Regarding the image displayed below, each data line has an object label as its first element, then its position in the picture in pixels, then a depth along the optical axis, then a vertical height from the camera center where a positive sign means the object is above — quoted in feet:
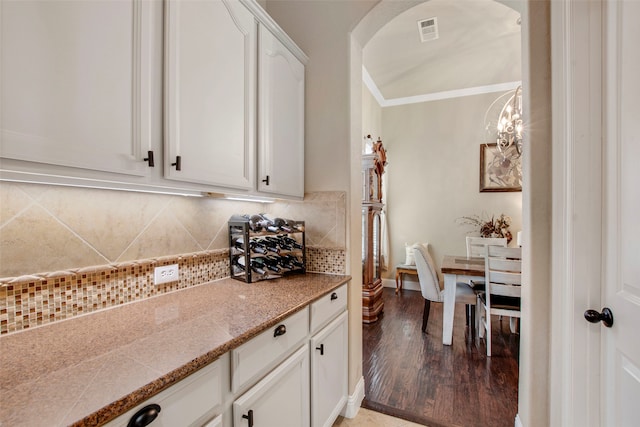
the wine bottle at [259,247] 5.31 -0.65
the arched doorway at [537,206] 4.38 +0.13
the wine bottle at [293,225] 5.75 -0.24
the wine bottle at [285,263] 5.71 -1.02
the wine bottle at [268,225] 5.48 -0.22
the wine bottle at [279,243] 5.65 -0.60
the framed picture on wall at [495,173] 13.78 +2.10
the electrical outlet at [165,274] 4.26 -0.95
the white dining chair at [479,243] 12.85 -1.36
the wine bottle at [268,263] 5.33 -0.97
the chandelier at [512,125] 7.83 +2.91
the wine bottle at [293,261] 5.87 -1.00
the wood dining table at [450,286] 8.84 -2.37
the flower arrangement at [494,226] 13.67 -0.60
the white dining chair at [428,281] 9.60 -2.37
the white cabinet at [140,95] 2.36 +1.34
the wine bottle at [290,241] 5.85 -0.58
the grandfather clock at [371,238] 11.05 -0.99
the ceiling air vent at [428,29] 9.44 +6.57
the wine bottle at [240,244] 5.18 -0.58
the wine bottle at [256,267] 5.22 -1.01
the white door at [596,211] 3.10 +0.04
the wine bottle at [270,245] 5.49 -0.62
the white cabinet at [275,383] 2.37 -1.96
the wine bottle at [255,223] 5.22 -0.18
